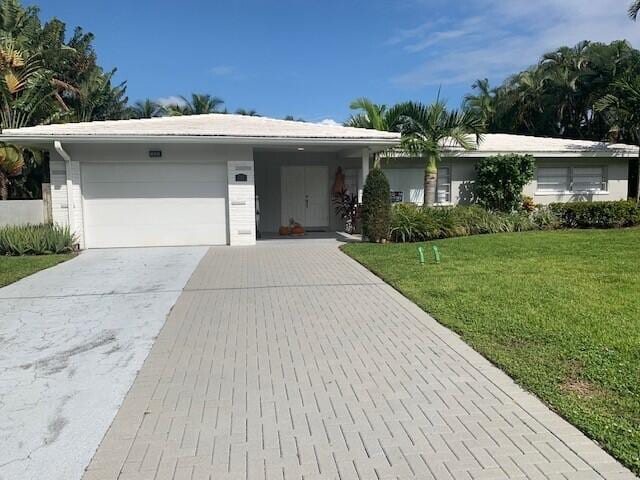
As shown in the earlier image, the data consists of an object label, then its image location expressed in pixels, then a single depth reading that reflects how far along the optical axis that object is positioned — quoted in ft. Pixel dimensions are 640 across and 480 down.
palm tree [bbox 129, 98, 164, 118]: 126.31
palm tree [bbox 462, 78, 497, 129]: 113.36
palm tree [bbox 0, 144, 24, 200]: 60.53
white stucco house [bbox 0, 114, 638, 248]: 44.45
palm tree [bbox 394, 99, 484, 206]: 54.29
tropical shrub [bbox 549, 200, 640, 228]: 55.01
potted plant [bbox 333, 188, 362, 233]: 55.49
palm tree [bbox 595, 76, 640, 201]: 61.30
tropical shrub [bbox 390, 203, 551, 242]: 46.96
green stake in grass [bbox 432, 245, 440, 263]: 33.83
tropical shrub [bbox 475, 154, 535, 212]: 57.67
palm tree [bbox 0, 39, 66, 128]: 66.49
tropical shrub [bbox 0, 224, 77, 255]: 42.19
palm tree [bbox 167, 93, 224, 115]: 124.16
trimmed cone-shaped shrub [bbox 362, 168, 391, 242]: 44.91
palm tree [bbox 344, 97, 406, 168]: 55.10
